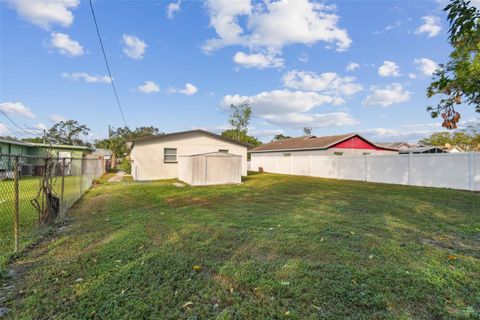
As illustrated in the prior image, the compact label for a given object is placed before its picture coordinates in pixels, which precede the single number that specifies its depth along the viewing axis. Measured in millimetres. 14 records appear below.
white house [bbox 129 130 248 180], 16628
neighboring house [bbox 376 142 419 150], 39675
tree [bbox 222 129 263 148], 43469
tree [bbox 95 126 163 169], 37900
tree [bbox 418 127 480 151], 34094
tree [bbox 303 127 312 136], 63375
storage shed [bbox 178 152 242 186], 13656
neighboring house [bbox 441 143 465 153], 27403
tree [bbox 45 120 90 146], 50219
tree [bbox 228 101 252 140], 40562
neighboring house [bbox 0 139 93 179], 17422
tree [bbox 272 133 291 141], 65250
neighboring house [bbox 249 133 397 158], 23078
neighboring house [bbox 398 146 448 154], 22848
